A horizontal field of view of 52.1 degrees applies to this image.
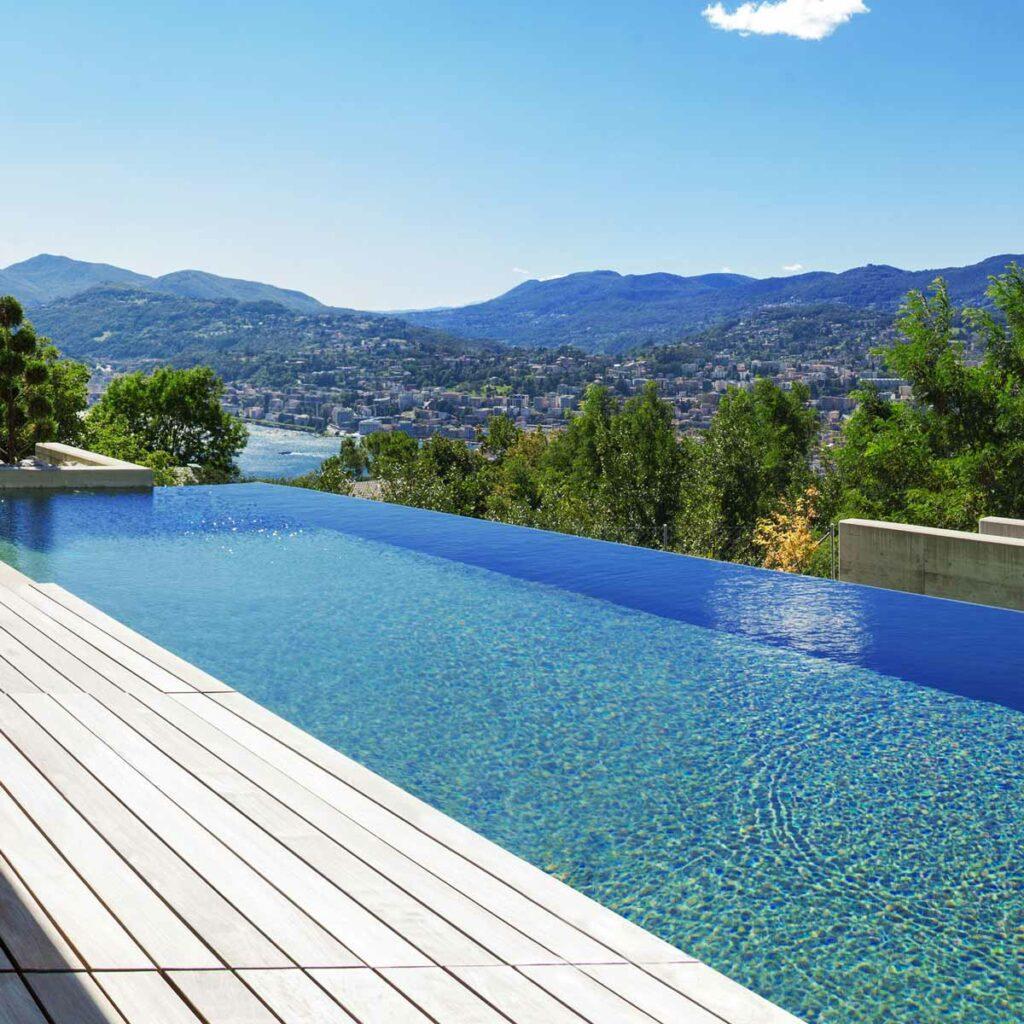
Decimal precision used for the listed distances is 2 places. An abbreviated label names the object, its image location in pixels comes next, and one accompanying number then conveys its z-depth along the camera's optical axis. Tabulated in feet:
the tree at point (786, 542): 57.21
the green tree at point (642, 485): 57.26
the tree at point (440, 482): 58.54
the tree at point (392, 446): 118.11
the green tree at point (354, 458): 110.63
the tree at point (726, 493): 53.01
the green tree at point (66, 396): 68.18
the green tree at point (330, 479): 68.06
